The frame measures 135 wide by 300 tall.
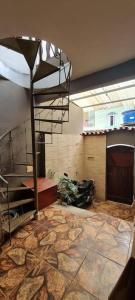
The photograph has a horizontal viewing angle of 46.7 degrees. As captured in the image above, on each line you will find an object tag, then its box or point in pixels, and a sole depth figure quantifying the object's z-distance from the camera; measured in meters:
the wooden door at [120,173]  4.77
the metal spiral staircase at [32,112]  1.94
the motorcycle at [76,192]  3.56
